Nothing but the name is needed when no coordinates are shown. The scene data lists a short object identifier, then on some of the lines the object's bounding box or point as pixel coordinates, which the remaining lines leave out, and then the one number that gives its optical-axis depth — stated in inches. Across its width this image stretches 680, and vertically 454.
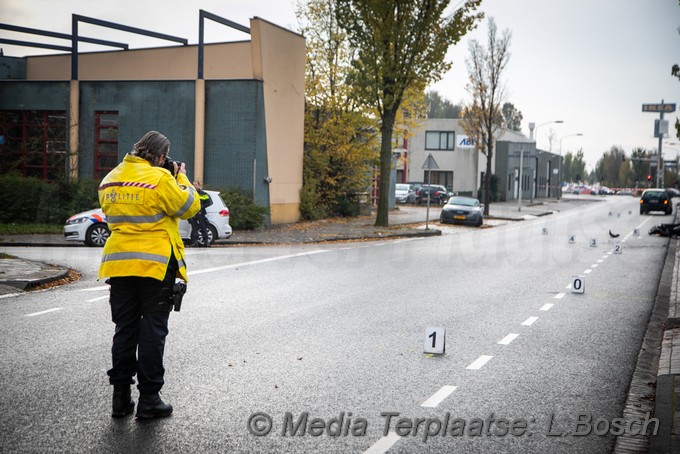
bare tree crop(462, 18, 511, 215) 1727.4
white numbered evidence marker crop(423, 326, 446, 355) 287.9
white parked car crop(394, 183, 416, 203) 2175.2
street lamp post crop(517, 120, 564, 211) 2198.6
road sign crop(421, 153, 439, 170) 1155.9
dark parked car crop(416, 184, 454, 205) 2172.6
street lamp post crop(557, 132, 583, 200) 3531.5
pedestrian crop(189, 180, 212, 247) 769.6
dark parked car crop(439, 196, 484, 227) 1333.7
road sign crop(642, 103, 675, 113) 6015.3
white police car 749.3
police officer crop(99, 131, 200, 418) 203.0
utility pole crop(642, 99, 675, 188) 4338.1
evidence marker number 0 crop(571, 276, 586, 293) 484.7
